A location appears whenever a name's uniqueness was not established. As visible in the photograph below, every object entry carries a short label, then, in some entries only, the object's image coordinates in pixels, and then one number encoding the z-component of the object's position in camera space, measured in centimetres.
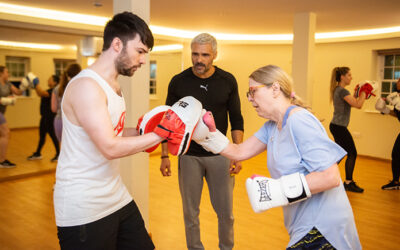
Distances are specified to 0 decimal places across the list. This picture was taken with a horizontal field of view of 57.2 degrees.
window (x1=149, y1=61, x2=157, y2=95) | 850
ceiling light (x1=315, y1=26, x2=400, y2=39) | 657
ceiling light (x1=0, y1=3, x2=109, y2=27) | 517
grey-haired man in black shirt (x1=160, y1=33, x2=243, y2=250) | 241
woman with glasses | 133
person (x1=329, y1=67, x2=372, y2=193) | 457
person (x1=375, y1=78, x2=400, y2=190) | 469
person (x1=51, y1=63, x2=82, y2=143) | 430
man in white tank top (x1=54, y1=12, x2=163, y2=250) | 137
